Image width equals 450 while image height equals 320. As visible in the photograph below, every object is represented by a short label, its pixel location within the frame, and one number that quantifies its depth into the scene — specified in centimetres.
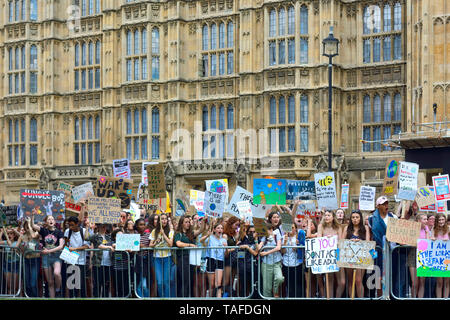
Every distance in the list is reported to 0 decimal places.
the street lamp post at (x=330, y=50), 2697
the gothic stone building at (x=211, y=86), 3522
